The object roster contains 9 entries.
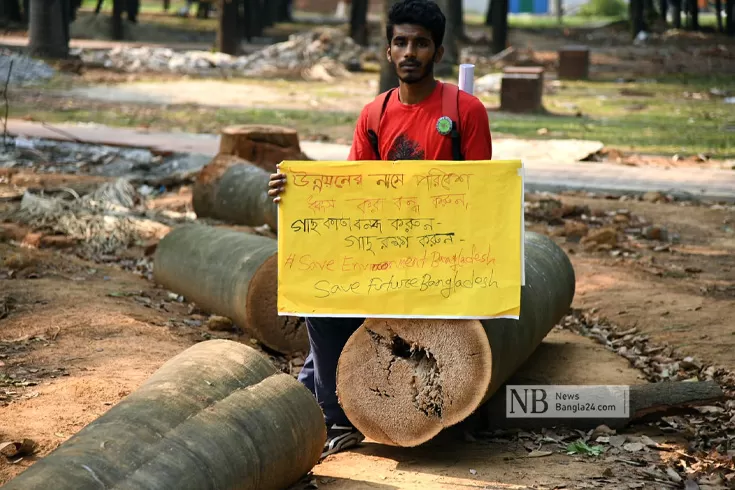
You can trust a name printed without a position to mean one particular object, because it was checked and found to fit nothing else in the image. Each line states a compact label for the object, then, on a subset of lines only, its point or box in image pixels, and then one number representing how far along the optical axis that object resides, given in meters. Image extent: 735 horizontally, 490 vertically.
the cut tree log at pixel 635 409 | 5.57
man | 4.87
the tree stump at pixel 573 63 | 27.45
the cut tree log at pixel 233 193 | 9.73
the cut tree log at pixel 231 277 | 7.07
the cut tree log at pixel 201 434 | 3.81
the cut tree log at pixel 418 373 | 4.94
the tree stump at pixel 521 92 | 19.86
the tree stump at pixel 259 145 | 10.86
